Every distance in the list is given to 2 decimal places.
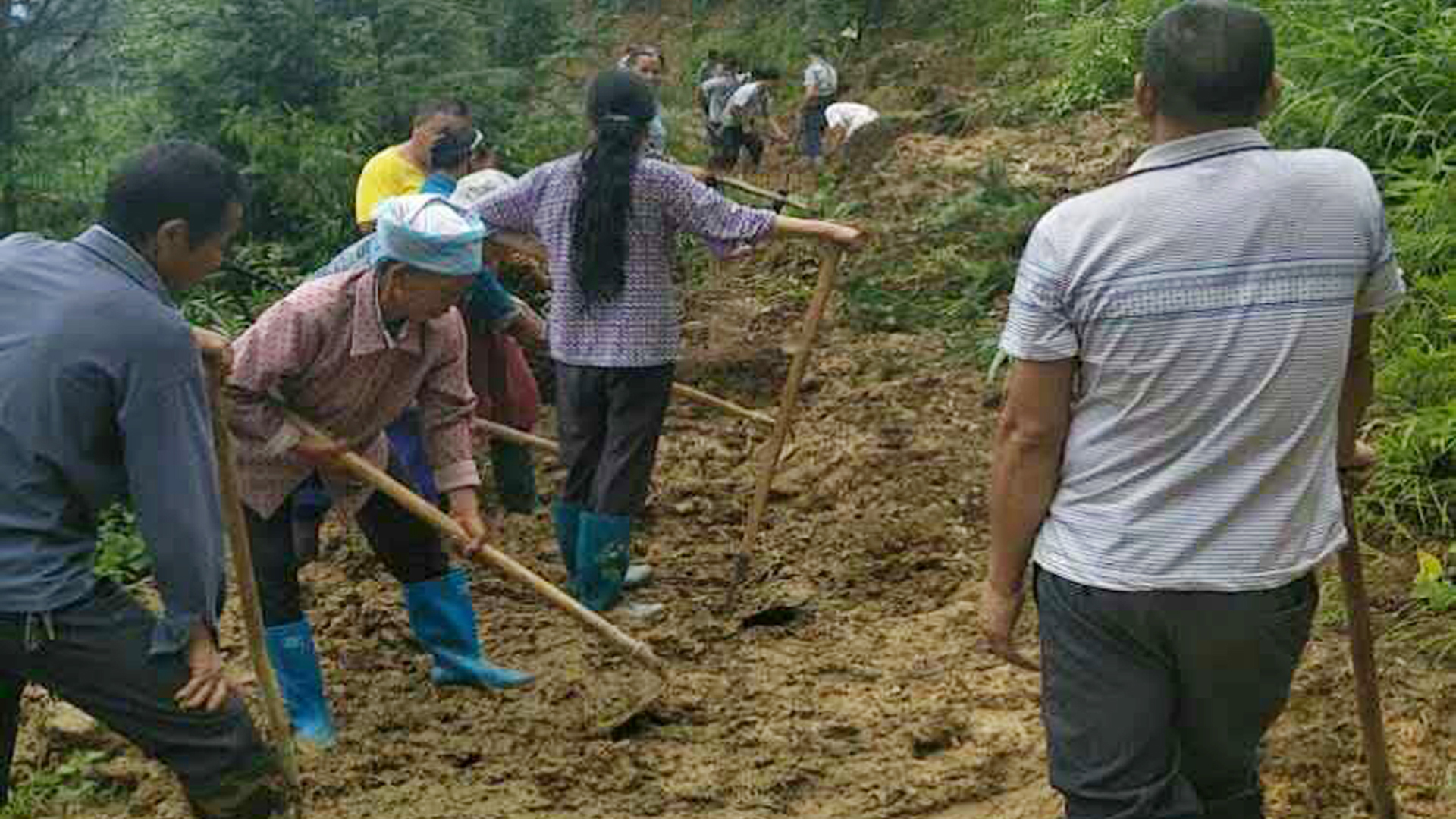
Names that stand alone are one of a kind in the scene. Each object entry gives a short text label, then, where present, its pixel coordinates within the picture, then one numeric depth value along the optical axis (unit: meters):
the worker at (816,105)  16.48
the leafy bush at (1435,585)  4.27
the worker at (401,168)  6.55
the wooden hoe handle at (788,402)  5.63
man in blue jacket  2.79
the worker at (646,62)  12.16
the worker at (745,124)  16.12
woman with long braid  5.21
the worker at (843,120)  14.53
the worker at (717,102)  16.61
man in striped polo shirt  2.40
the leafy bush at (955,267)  8.79
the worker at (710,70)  17.73
